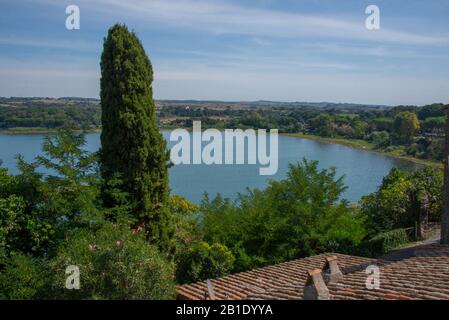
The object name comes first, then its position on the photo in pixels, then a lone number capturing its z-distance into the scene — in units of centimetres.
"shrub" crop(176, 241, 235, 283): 1200
